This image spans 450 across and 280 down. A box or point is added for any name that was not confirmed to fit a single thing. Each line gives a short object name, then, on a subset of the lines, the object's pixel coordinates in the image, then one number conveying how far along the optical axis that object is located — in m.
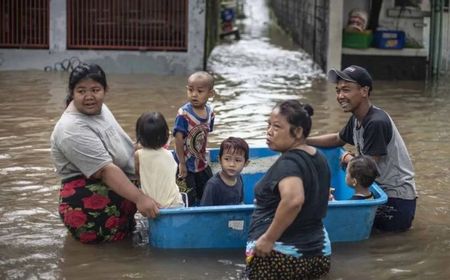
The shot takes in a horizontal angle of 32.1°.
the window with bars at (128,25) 16.84
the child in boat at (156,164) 5.63
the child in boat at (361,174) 5.81
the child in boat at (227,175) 5.87
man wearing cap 5.94
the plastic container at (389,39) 16.25
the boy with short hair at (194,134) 6.23
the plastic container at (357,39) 16.28
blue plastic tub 5.43
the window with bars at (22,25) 16.89
